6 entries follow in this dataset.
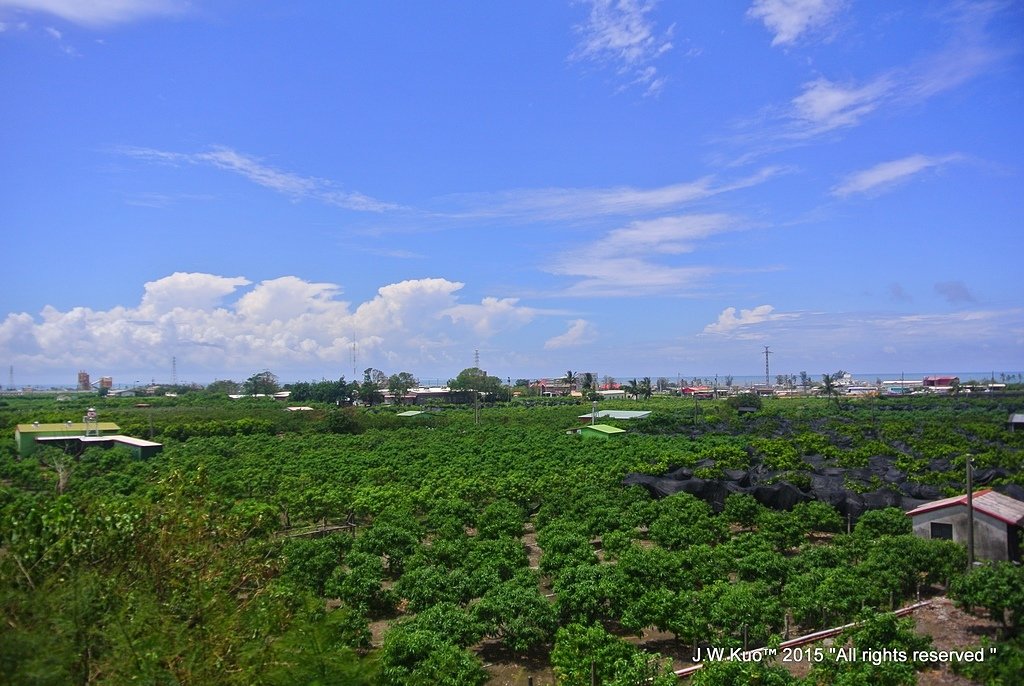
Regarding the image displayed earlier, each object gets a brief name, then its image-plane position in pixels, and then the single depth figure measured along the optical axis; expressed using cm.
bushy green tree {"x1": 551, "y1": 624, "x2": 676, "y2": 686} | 975
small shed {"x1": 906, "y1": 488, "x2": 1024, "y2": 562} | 1639
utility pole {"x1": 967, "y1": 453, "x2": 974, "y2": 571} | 1532
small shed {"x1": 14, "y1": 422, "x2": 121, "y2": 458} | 3809
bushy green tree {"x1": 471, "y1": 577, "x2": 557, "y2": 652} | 1192
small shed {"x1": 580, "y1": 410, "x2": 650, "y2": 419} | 5963
